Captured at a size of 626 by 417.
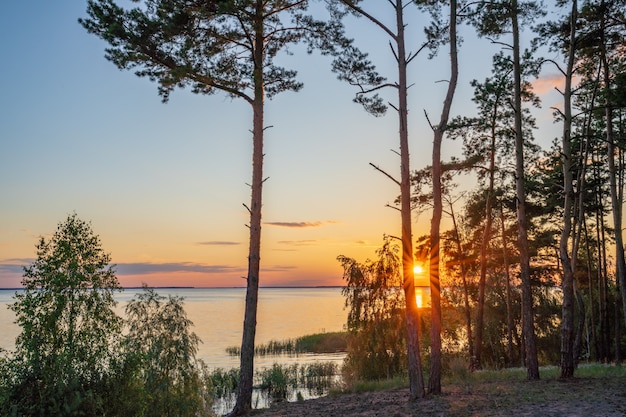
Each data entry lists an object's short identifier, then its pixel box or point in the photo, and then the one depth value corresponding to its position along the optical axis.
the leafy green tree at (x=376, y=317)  22.09
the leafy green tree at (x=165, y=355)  12.64
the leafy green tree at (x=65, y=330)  10.08
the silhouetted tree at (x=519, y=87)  15.38
